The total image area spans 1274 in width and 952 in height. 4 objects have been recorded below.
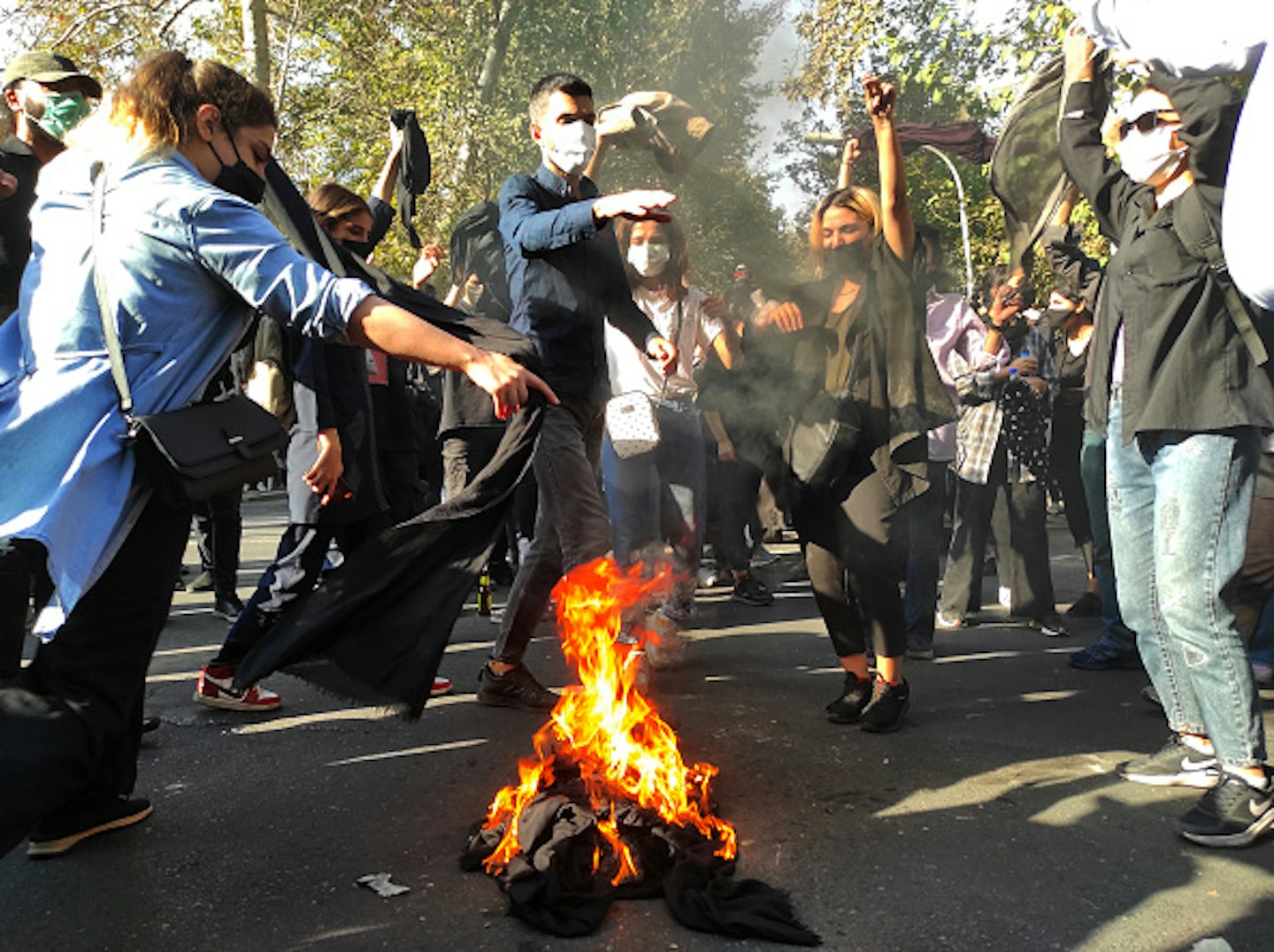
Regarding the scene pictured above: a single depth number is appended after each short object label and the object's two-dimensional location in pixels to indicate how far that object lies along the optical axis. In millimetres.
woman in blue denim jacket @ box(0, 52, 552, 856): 2506
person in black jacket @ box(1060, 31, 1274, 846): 3449
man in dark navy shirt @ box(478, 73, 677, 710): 4555
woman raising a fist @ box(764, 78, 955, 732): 4473
